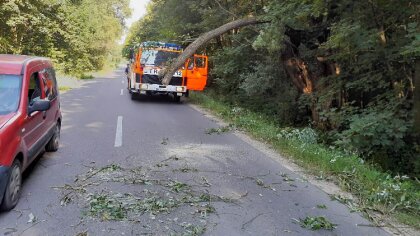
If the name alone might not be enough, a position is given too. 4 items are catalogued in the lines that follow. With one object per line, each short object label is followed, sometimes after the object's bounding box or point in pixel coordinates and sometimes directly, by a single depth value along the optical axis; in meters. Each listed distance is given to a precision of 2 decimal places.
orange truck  18.42
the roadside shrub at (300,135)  10.37
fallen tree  10.88
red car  5.04
